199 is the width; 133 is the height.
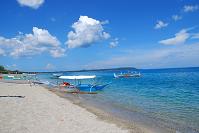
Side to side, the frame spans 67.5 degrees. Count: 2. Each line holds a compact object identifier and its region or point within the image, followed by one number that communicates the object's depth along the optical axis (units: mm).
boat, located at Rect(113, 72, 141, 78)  59037
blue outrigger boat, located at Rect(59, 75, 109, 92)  20311
